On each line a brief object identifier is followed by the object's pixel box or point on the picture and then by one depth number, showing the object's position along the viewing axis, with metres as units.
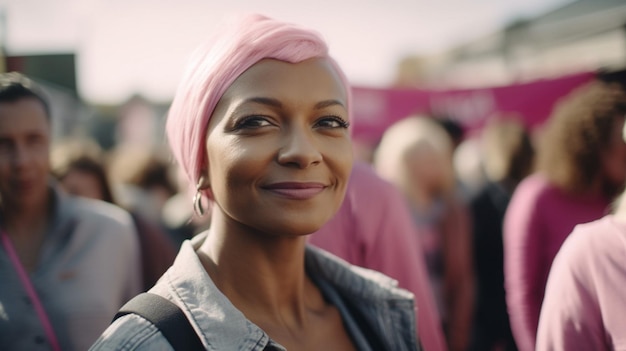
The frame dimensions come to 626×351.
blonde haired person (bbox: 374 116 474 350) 3.91
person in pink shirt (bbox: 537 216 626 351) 1.69
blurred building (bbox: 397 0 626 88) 16.28
